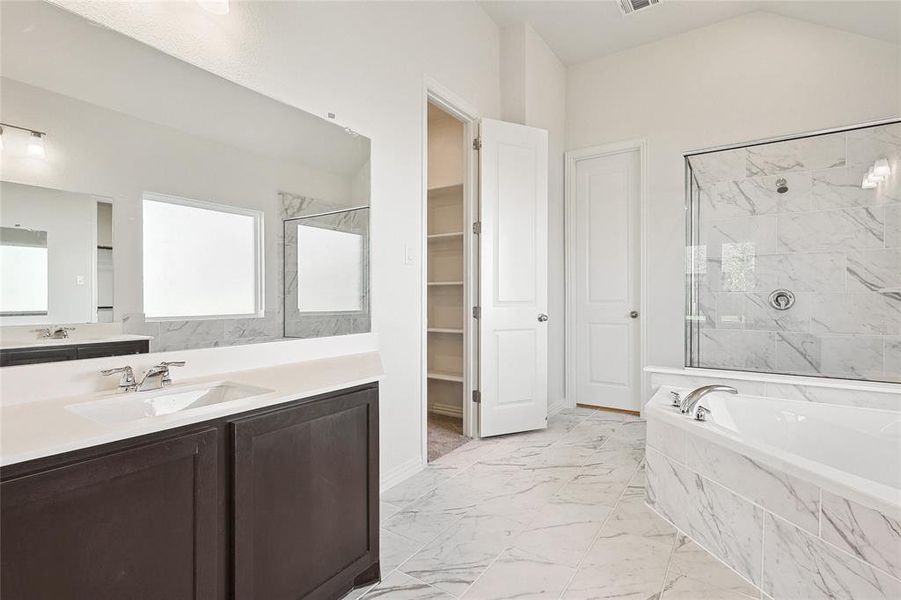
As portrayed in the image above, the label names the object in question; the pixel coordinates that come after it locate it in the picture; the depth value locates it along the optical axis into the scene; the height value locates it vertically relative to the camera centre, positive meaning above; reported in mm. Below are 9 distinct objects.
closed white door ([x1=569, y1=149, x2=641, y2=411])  3982 +202
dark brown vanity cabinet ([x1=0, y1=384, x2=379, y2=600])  874 -489
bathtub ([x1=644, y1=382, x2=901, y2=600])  1290 -670
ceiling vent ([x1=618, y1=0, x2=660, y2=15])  3232 +2116
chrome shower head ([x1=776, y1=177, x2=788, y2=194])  2912 +737
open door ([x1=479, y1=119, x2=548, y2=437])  3305 +192
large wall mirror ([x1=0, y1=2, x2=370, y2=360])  1198 +350
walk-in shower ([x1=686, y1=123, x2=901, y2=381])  2678 +279
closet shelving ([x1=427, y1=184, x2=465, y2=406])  4008 +95
